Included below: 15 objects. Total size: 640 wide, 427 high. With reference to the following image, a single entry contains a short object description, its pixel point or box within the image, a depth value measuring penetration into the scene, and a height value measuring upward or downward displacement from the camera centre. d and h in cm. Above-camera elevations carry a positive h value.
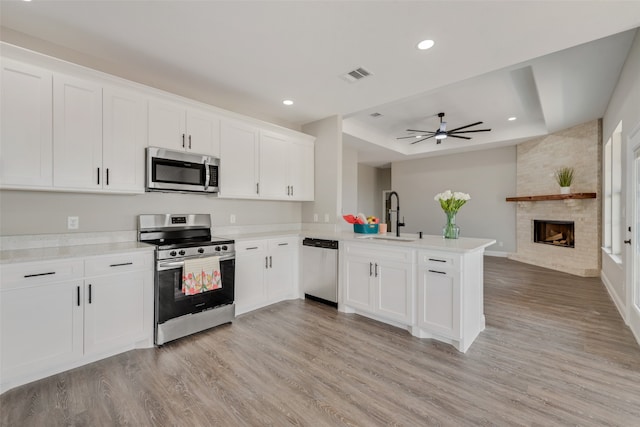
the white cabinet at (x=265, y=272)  337 -77
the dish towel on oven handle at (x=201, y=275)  272 -63
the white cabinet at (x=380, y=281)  289 -76
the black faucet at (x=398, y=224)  341 -13
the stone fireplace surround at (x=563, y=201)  544 +28
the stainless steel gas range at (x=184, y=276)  261 -63
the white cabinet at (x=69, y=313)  195 -79
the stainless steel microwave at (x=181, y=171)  281 +44
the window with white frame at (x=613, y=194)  416 +31
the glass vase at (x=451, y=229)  323 -18
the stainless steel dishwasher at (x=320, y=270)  362 -77
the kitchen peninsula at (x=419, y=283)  255 -73
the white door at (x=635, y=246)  280 -33
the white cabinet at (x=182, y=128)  288 +92
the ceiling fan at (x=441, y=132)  539 +161
